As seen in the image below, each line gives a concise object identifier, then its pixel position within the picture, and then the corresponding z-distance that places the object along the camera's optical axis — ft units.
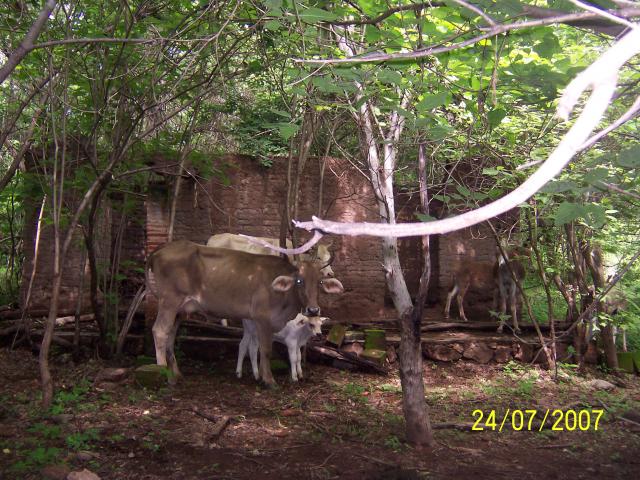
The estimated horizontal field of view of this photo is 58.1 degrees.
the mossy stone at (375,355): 25.81
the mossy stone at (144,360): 24.00
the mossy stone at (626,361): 28.89
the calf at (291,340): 23.94
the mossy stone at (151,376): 20.57
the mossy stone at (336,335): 26.40
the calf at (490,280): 31.22
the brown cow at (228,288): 22.75
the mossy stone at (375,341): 26.73
